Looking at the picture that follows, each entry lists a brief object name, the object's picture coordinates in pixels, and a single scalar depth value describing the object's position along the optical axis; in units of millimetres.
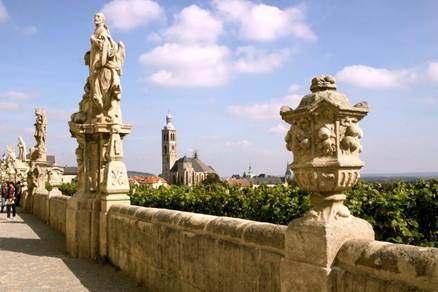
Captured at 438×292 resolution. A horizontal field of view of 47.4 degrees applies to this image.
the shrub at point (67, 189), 23156
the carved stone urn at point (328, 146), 3377
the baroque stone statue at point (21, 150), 43628
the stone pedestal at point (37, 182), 23223
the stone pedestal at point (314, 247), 3301
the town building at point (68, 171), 116331
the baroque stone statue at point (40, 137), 24188
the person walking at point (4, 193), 22359
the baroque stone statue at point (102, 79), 10891
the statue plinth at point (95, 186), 10227
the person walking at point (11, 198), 21278
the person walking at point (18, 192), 27656
